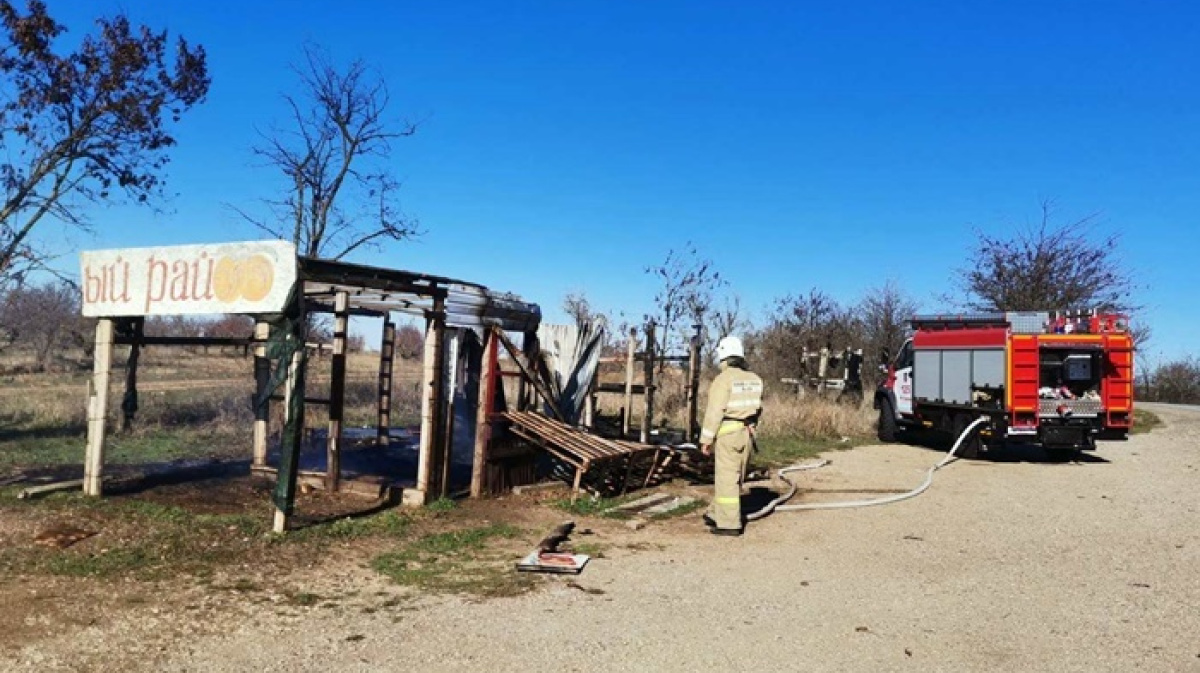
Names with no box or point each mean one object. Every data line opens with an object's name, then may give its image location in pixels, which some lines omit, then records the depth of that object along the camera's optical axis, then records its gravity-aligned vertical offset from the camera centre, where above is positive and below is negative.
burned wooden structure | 8.55 +0.55
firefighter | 9.24 -0.58
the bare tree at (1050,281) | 28.20 +3.94
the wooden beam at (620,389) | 15.60 -0.21
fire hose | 10.56 -1.53
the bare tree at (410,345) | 35.67 +1.19
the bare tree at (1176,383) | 43.19 +0.97
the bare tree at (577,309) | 28.48 +2.40
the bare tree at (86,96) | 14.23 +4.63
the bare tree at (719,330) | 29.50 +1.86
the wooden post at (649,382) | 14.99 -0.06
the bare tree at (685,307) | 27.75 +2.45
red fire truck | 16.22 +0.36
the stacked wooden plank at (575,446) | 11.12 -0.97
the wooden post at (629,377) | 14.76 +0.01
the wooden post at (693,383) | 15.52 -0.06
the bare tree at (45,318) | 39.53 +1.62
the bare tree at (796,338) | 30.17 +1.74
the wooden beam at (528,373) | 11.31 -0.01
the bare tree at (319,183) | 18.20 +3.97
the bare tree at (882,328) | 32.66 +2.40
